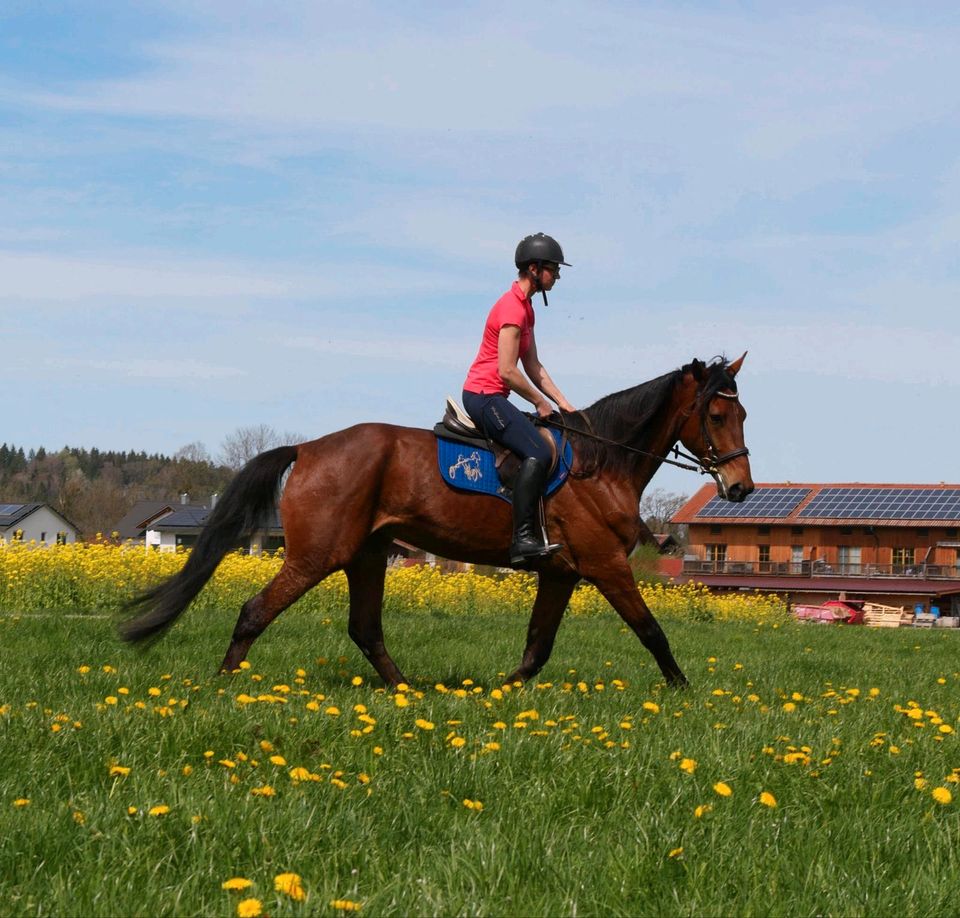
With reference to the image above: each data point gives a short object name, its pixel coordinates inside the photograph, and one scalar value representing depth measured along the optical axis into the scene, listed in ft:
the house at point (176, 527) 291.79
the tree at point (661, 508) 310.08
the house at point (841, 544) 225.35
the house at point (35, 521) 304.09
